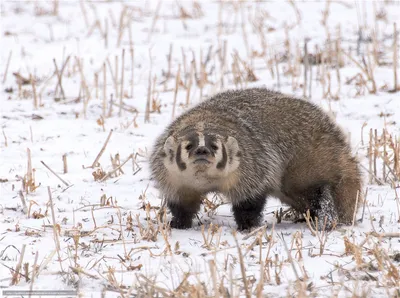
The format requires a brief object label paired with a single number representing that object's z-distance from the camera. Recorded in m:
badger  12.29
